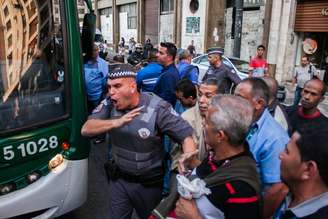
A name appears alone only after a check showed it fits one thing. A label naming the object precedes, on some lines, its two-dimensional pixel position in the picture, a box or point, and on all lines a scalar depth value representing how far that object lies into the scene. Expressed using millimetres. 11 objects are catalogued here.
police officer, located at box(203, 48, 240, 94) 5828
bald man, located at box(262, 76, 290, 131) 3357
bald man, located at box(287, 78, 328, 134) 3932
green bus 2945
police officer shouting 2615
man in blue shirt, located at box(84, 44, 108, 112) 5820
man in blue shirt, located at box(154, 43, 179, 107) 4656
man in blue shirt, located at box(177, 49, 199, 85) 5699
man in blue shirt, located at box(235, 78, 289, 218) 2191
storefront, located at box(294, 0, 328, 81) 11727
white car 10348
